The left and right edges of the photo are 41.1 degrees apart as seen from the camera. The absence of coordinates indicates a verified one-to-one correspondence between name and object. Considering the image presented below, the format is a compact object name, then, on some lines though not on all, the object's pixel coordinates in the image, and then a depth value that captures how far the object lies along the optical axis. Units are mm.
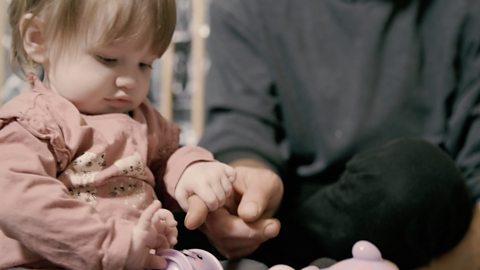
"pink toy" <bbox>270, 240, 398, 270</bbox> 601
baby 551
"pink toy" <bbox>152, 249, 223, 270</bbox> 596
